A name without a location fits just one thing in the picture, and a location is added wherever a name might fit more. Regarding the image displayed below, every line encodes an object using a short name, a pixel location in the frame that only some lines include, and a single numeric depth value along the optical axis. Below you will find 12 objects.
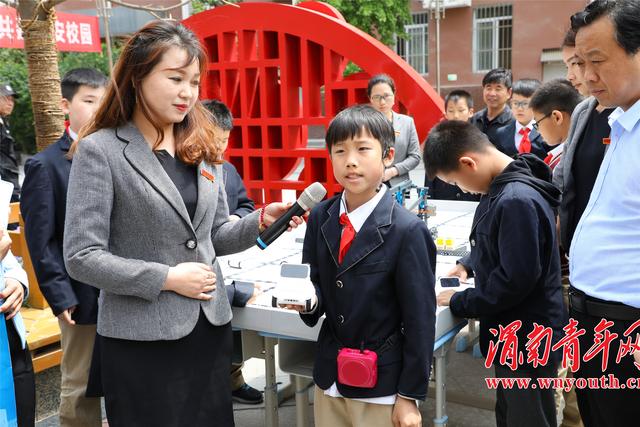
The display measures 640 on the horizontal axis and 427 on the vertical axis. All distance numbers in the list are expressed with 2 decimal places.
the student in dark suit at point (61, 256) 2.43
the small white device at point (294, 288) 1.76
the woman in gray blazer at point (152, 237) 1.72
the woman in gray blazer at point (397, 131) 4.48
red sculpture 4.60
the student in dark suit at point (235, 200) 3.28
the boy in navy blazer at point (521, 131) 4.66
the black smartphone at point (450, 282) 2.53
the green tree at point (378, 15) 15.75
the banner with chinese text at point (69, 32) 9.02
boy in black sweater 2.15
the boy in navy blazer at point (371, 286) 1.86
